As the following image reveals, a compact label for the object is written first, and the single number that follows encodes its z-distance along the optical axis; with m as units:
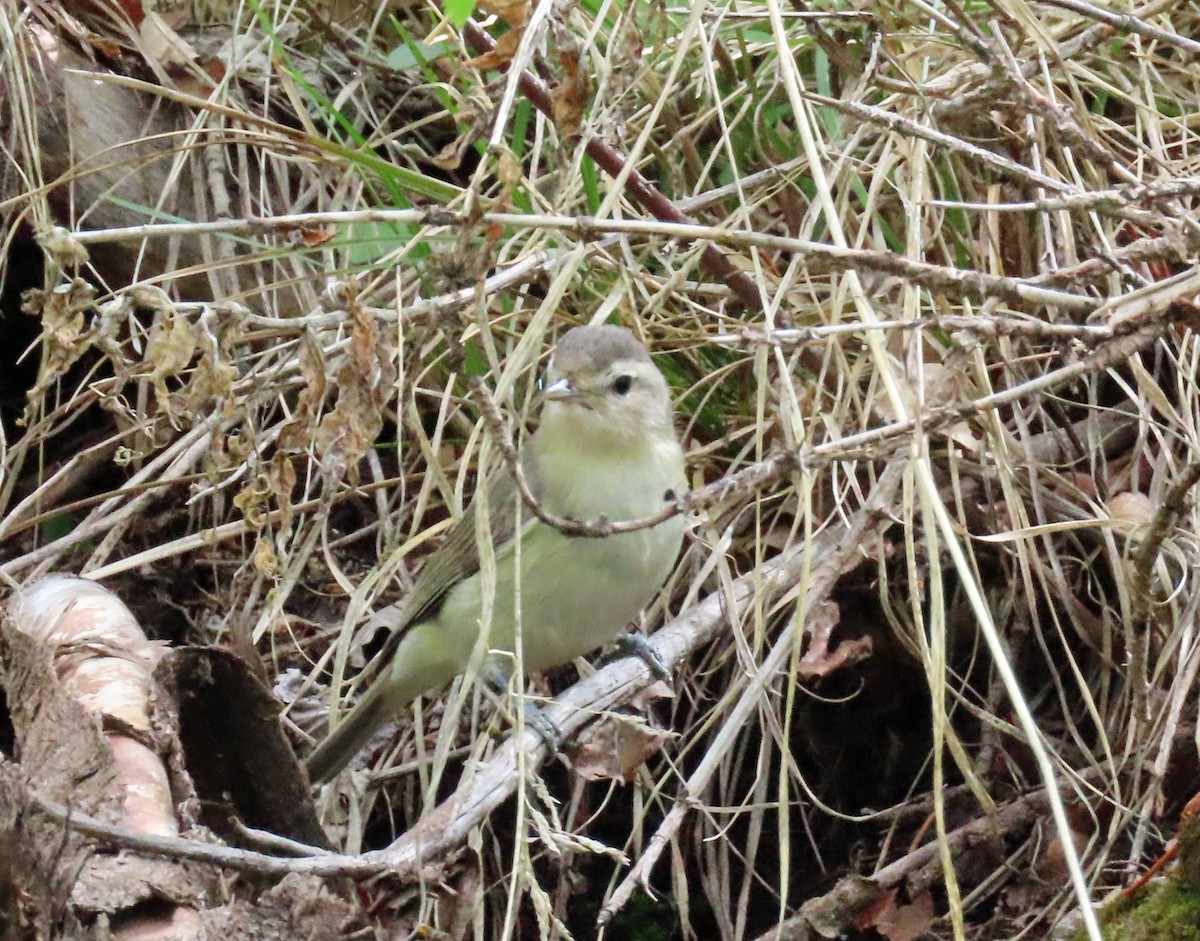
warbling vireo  5.96
